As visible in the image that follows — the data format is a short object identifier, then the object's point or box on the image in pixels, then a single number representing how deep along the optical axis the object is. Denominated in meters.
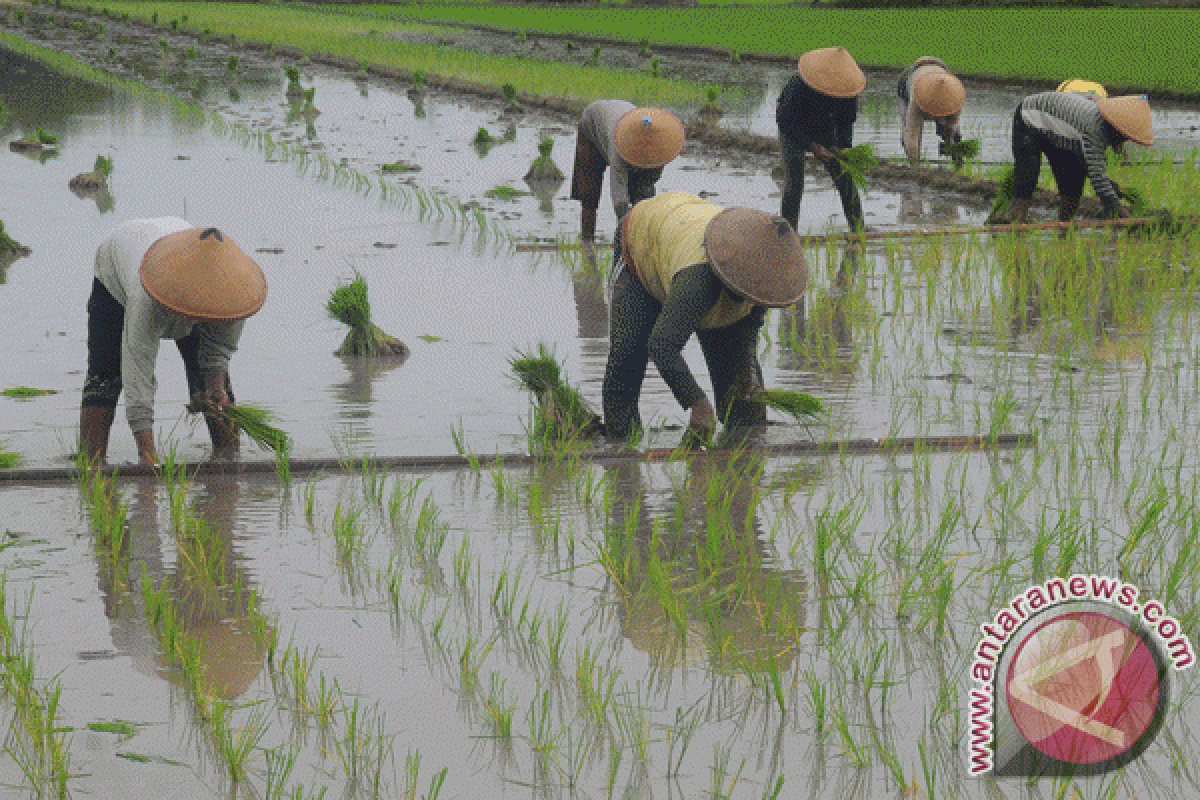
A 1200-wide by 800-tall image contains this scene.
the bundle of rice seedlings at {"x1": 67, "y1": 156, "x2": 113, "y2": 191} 20.53
